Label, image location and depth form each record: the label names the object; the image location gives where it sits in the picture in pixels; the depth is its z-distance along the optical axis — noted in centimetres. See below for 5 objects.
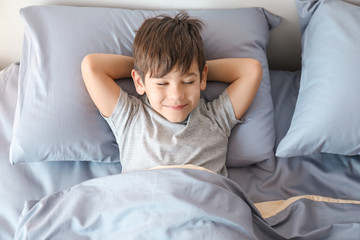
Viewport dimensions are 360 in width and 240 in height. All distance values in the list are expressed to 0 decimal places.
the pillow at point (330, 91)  107
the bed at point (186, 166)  91
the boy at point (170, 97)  105
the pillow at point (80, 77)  111
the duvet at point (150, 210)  87
